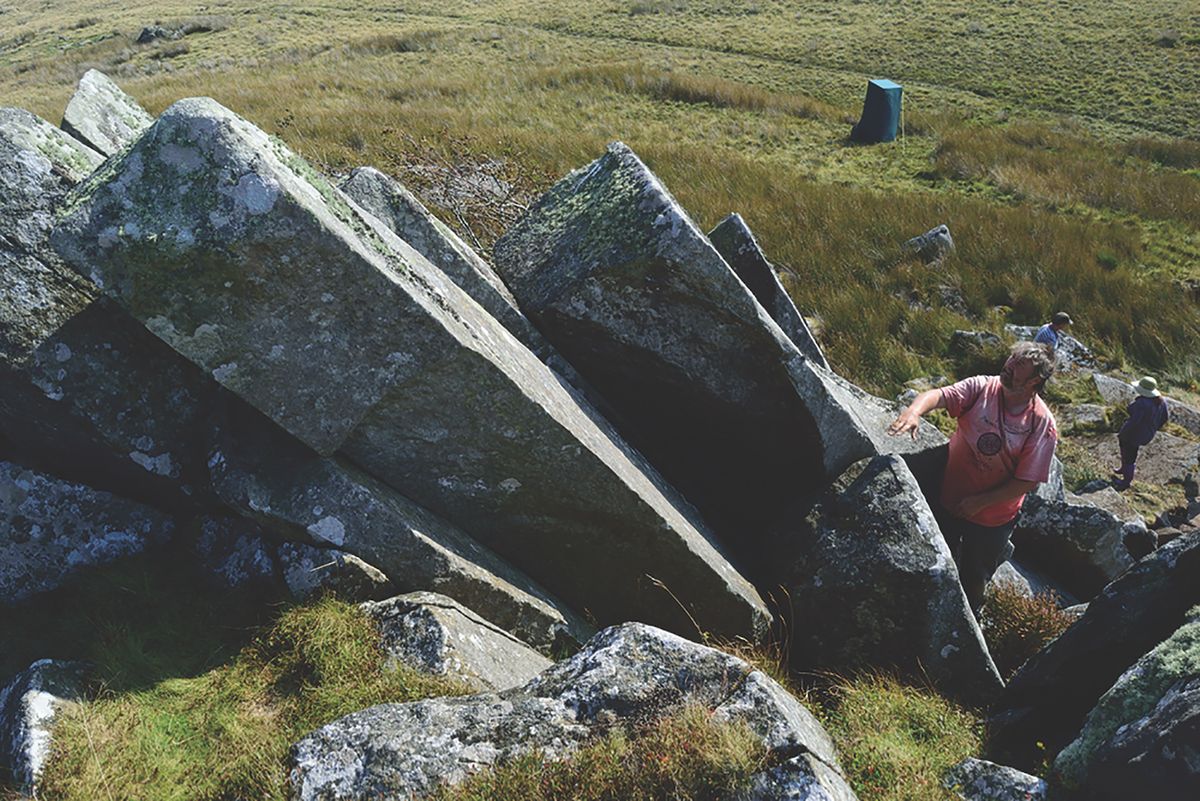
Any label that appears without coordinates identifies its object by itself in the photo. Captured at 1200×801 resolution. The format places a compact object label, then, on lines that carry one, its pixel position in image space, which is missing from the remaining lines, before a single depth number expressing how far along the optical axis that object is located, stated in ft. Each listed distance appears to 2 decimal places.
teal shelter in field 77.66
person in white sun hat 33.24
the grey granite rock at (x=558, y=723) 11.71
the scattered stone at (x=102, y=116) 22.35
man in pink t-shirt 19.04
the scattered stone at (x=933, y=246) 48.16
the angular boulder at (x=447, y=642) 14.14
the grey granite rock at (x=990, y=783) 12.64
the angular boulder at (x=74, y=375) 15.69
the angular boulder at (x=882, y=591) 17.97
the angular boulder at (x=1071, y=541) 24.54
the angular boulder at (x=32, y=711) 12.25
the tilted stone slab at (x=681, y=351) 19.35
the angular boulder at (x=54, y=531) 15.69
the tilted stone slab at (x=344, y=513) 15.28
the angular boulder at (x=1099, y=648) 14.93
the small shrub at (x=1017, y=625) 20.45
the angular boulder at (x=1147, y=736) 10.93
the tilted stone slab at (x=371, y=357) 14.02
